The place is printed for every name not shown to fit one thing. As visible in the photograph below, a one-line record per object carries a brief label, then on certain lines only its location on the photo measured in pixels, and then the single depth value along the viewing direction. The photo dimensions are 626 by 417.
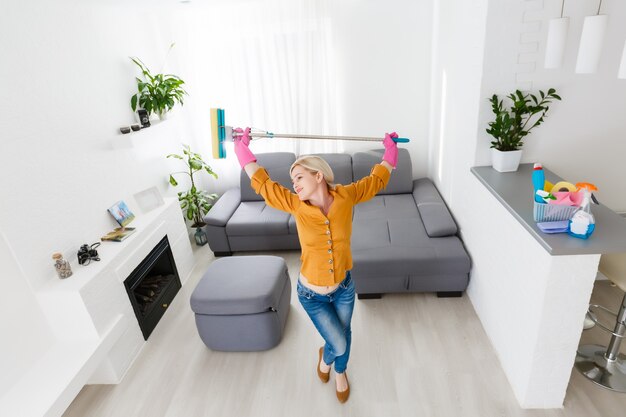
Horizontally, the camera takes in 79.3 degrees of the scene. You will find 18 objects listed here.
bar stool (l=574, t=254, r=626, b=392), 2.02
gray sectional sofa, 2.89
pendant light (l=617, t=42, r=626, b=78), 1.69
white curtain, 3.96
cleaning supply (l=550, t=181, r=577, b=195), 1.87
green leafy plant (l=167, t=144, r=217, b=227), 3.90
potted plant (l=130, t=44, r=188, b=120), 3.29
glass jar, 2.36
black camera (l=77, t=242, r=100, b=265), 2.52
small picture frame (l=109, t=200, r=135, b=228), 2.94
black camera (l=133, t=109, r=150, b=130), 3.25
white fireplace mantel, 2.13
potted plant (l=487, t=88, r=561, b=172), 2.33
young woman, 1.91
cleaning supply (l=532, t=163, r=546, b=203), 1.91
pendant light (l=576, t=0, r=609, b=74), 1.91
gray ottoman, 2.56
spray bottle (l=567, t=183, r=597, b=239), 1.74
